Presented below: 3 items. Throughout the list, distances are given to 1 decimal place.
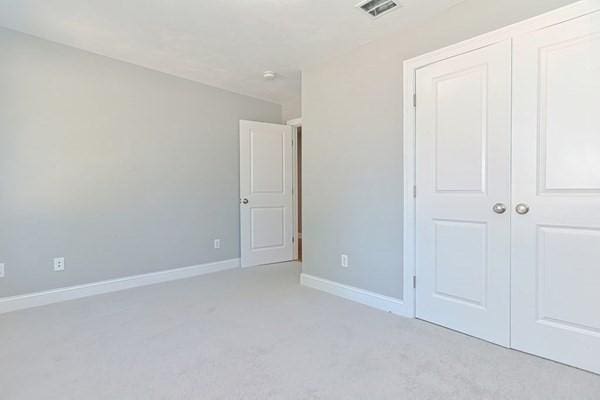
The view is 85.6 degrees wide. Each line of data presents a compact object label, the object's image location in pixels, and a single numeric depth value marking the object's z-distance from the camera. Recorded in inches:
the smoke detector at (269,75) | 144.4
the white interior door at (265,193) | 173.2
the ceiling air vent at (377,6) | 91.6
